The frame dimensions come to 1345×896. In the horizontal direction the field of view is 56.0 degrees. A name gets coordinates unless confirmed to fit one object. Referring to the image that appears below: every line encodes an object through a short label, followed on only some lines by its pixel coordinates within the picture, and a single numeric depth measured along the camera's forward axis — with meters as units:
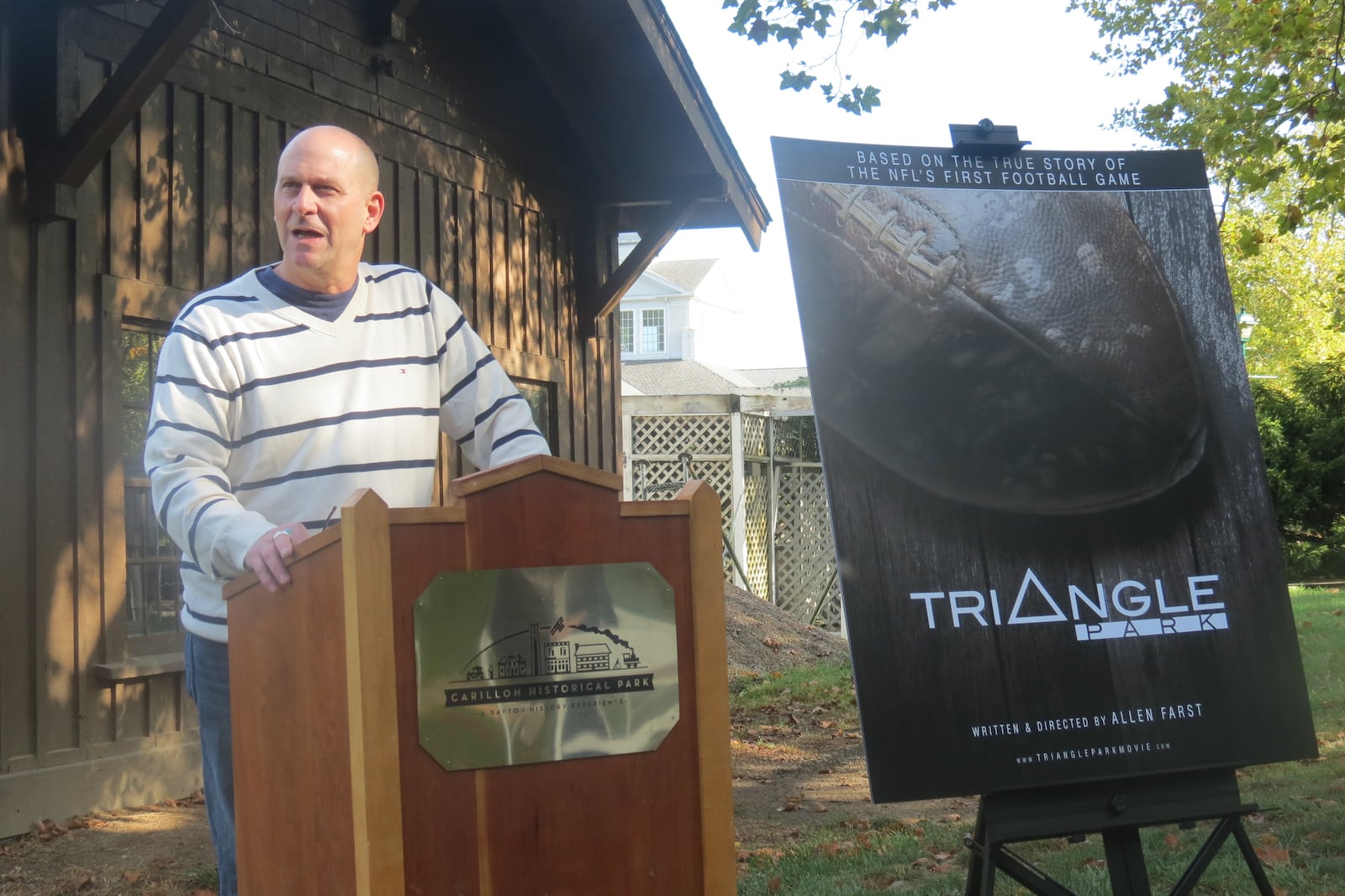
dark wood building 5.35
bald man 2.26
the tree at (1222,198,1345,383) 24.53
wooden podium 1.73
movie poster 3.00
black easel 2.98
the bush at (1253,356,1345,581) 17.25
